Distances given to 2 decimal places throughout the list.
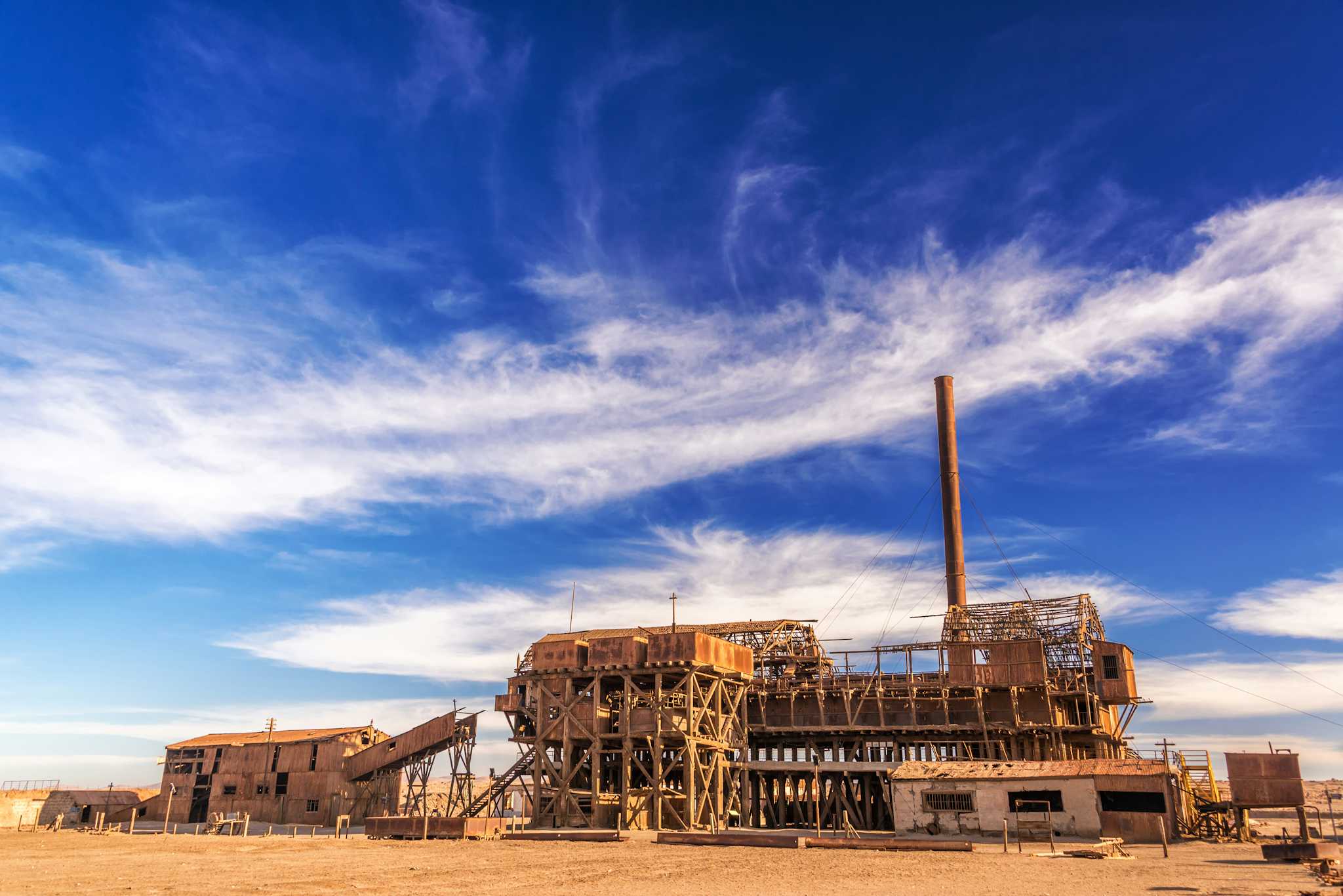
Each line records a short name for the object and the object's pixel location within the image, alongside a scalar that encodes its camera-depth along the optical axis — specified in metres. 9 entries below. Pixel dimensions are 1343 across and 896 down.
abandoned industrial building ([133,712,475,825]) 57.25
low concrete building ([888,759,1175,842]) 38.78
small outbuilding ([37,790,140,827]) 66.75
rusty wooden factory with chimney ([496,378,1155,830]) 48.16
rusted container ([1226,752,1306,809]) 39.97
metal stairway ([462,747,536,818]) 50.12
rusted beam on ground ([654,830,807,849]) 34.88
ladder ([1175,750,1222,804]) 45.38
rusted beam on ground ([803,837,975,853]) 33.00
